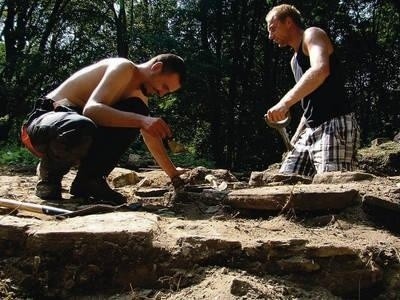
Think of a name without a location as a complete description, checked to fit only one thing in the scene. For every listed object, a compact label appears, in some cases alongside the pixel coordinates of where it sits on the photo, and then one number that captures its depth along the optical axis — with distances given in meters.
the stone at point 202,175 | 3.52
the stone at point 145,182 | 3.73
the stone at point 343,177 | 2.58
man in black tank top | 3.22
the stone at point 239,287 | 1.62
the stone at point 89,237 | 1.79
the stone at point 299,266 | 1.76
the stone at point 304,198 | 2.23
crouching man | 2.55
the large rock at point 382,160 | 6.20
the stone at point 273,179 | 2.91
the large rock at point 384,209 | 2.17
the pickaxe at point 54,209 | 2.27
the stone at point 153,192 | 3.04
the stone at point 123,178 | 3.88
